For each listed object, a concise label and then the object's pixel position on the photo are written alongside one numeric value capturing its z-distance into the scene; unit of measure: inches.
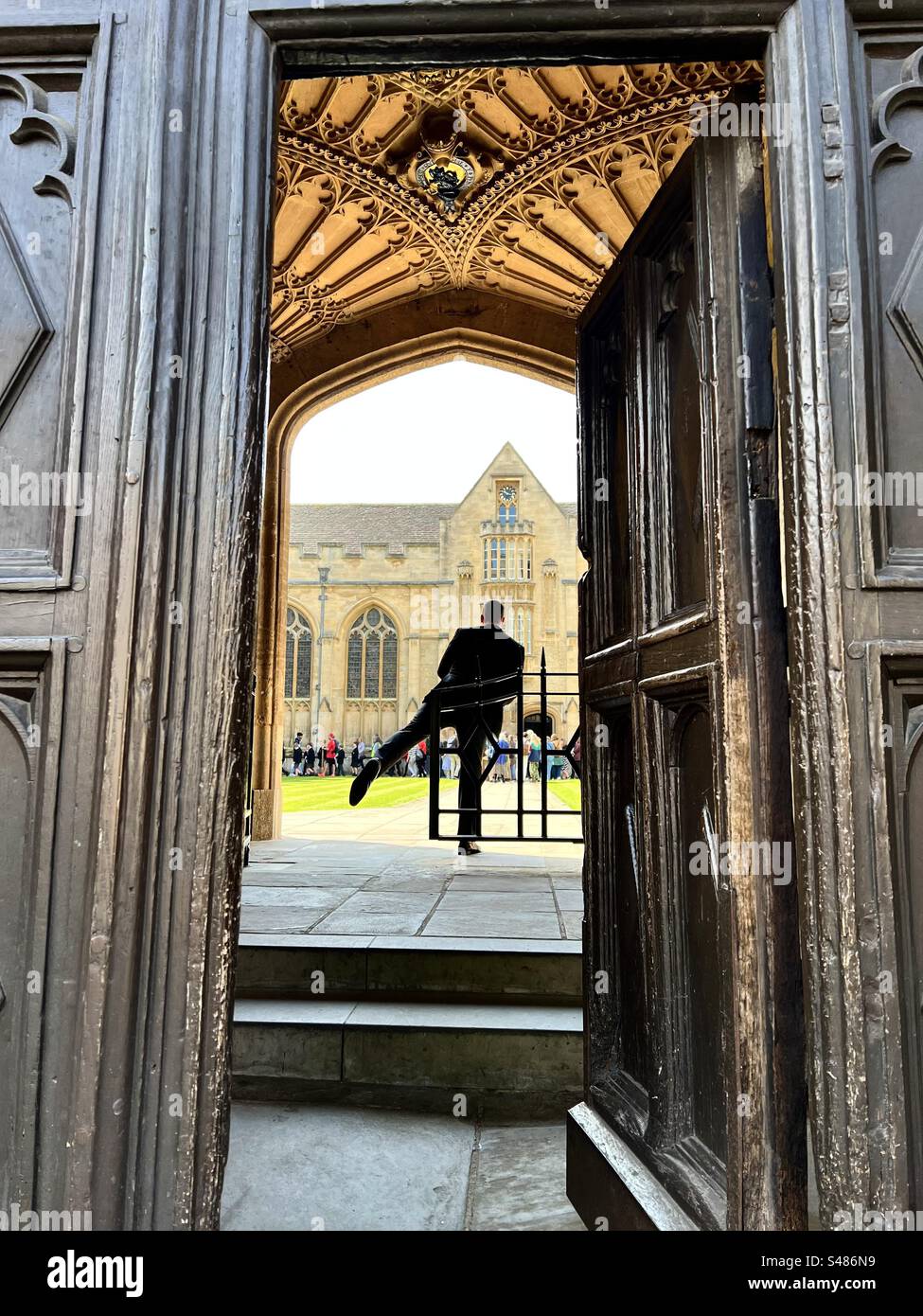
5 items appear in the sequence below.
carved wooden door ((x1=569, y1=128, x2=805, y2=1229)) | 51.6
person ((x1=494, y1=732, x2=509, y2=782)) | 879.1
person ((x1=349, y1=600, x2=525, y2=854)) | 213.5
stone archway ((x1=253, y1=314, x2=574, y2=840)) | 261.9
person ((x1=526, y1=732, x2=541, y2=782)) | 858.4
